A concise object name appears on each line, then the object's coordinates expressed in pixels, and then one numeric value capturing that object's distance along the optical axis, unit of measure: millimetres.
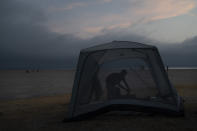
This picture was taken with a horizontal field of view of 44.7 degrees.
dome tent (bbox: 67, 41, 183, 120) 7125
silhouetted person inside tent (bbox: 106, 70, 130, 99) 7270
